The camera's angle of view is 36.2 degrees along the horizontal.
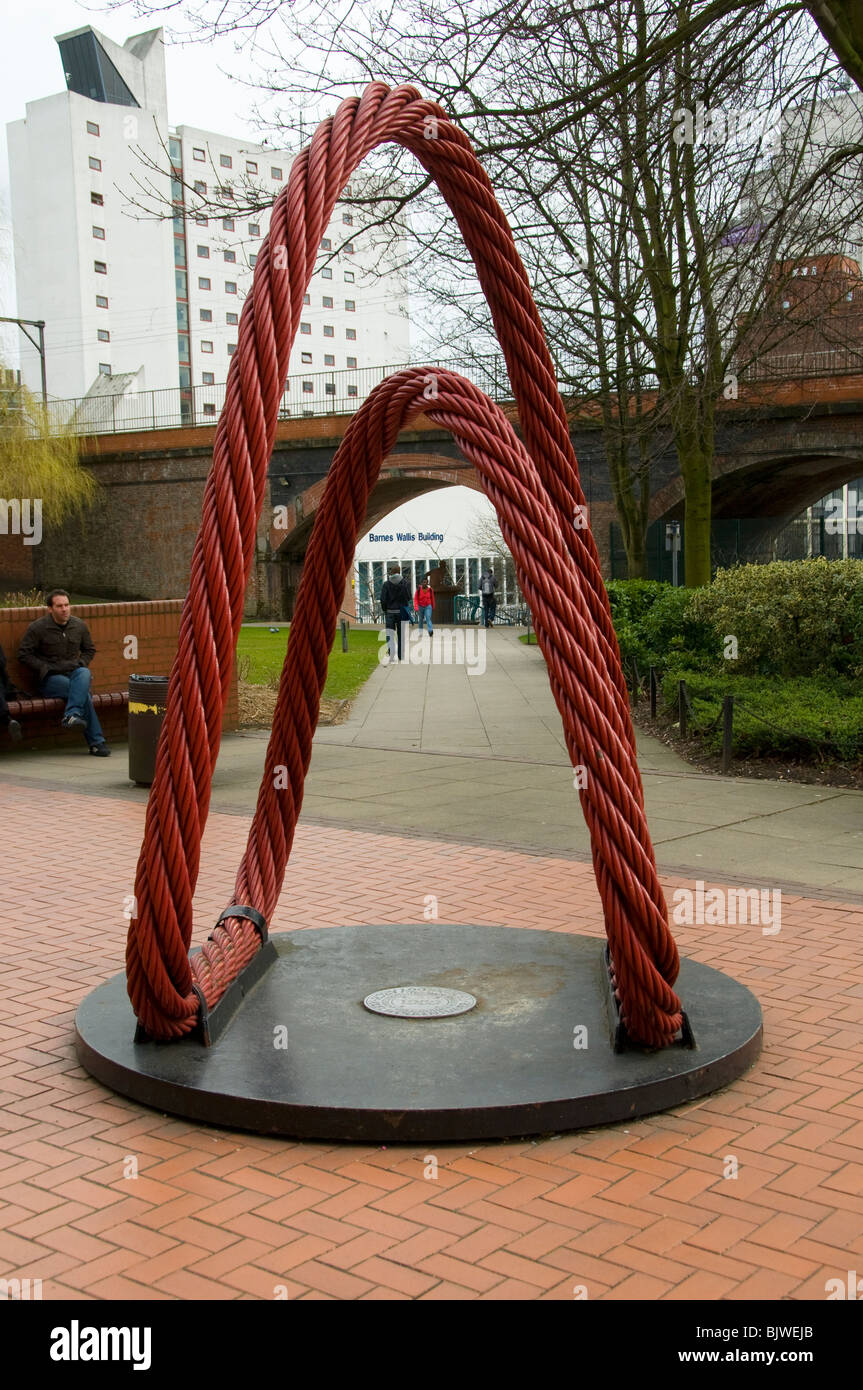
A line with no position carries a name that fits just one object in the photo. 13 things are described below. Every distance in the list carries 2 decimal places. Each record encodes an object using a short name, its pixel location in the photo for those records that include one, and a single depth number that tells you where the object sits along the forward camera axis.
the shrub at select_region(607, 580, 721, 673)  15.23
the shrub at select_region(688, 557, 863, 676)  12.40
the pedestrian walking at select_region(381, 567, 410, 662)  24.12
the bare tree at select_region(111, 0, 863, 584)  10.04
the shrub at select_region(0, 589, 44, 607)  21.92
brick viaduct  30.31
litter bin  10.16
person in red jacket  33.12
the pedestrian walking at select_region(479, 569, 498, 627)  39.22
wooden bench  11.90
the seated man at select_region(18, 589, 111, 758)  11.99
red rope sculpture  3.91
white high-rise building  67.06
